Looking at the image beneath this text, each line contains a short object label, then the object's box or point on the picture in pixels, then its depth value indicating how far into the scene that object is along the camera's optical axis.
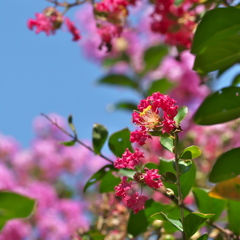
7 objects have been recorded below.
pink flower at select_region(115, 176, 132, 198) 1.42
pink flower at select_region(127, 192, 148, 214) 1.41
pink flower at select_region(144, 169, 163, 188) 1.41
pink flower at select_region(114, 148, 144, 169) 1.42
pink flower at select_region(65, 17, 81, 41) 1.64
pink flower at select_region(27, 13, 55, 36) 1.64
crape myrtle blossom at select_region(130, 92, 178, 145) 1.42
